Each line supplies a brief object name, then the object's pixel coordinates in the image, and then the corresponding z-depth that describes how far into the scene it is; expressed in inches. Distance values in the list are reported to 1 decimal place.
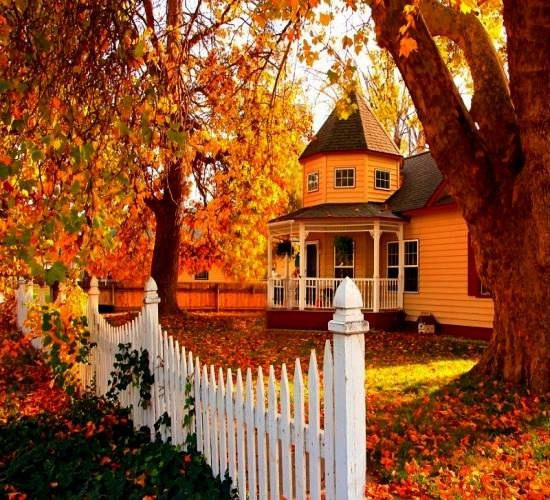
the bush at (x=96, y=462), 158.1
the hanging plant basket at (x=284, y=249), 829.2
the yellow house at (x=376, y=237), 593.3
